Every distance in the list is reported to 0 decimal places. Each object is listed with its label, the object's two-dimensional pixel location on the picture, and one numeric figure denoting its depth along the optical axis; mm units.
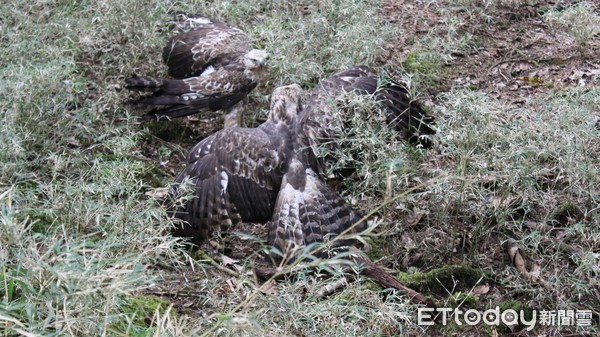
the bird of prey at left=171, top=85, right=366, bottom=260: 5371
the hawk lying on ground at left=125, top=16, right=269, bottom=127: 6695
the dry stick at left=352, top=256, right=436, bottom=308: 4902
